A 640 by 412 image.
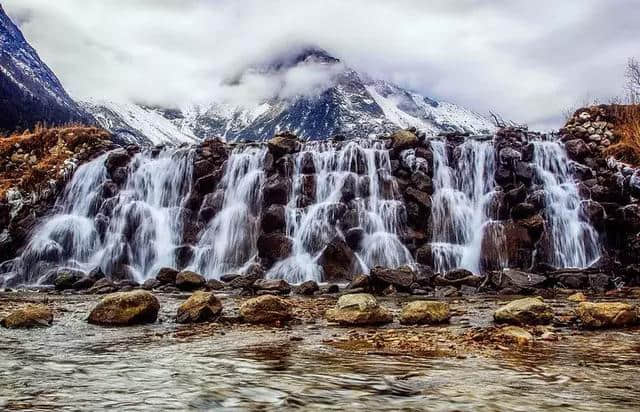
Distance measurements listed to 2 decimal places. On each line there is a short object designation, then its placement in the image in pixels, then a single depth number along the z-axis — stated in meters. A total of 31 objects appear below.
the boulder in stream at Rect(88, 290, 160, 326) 10.70
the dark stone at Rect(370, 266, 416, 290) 17.70
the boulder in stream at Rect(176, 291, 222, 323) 11.09
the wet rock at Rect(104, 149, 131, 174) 30.45
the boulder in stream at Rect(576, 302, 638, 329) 9.86
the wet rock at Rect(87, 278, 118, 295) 19.48
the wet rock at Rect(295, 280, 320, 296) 17.94
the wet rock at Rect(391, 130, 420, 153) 28.08
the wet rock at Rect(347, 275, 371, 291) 17.86
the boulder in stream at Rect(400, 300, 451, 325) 10.69
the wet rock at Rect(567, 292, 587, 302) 15.17
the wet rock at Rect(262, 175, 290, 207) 26.76
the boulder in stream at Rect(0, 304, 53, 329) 10.09
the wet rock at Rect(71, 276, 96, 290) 20.66
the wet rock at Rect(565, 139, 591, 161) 28.34
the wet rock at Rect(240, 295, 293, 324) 11.08
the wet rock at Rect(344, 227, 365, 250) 24.12
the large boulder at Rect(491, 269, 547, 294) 17.86
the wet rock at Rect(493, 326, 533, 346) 8.27
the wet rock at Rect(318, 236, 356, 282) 22.56
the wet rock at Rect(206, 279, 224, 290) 19.58
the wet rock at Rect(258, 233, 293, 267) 23.88
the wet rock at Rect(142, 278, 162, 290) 19.98
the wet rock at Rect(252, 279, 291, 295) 18.00
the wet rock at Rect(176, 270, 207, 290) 19.53
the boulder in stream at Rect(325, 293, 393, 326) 10.64
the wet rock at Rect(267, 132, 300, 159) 28.95
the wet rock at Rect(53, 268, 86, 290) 20.81
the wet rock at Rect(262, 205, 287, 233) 25.16
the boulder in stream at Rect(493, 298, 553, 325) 10.43
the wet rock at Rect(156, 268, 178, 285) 20.81
